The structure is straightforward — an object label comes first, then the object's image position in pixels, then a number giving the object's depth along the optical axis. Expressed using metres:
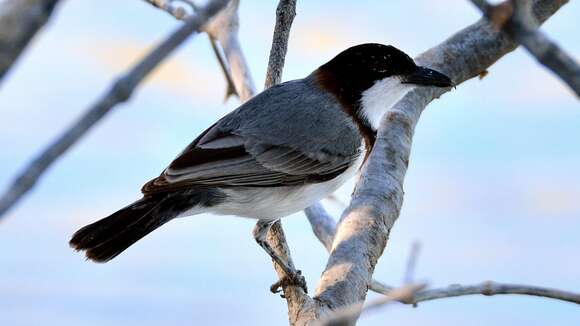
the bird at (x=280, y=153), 8.14
